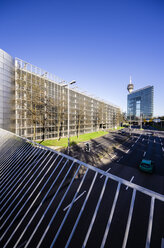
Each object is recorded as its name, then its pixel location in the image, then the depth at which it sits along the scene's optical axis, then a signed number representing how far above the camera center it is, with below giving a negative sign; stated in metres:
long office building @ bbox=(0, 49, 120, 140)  20.09 +4.52
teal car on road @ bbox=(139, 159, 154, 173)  10.98 -4.48
